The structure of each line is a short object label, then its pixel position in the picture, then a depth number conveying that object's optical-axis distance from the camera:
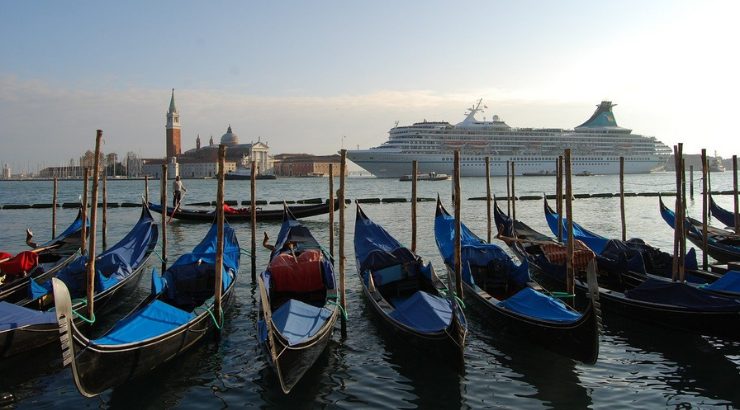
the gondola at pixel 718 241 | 9.79
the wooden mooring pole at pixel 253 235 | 8.88
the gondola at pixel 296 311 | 4.46
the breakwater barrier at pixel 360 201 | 24.34
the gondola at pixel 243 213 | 17.80
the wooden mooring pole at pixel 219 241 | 5.70
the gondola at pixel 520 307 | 4.90
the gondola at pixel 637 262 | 7.33
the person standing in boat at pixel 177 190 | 17.30
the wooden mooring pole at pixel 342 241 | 6.07
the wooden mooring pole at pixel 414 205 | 9.08
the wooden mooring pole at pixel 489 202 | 11.13
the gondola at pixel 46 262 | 6.84
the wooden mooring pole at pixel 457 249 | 6.41
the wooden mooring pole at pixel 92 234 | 5.52
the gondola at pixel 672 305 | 5.40
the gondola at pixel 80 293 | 5.11
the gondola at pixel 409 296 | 4.79
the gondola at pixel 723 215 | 13.14
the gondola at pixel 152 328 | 3.97
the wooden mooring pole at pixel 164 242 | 9.60
